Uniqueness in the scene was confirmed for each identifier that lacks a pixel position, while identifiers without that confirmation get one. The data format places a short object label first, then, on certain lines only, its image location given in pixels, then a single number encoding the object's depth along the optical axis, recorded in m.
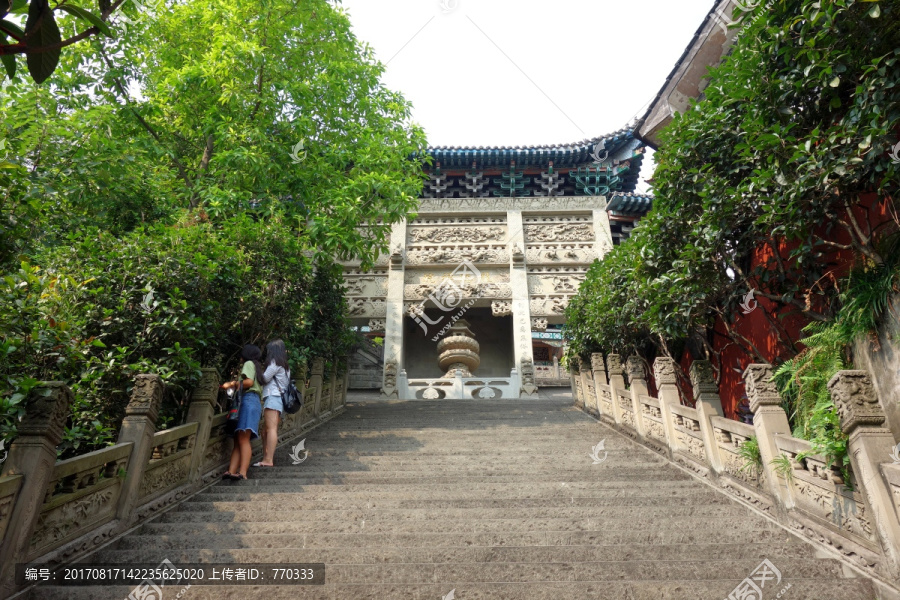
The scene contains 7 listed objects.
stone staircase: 2.95
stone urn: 12.84
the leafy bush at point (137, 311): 3.60
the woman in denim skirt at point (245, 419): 5.08
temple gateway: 13.75
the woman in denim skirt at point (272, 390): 5.45
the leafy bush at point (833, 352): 3.54
